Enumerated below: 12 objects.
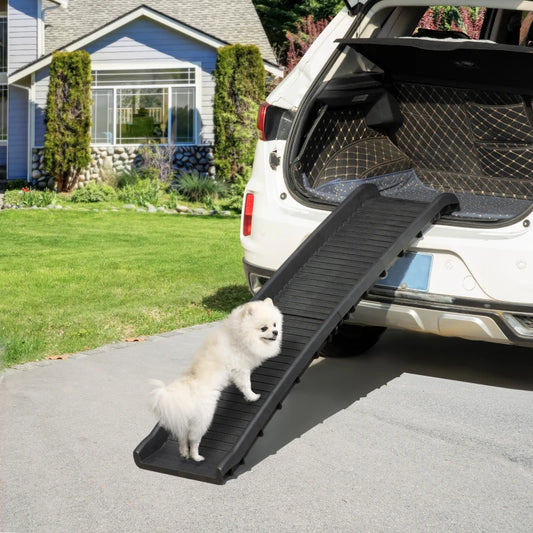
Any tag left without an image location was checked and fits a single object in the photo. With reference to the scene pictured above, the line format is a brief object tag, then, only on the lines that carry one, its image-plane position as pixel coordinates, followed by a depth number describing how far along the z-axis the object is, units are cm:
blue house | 2373
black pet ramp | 419
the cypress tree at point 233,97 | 2188
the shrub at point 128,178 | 2209
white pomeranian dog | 407
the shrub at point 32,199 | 1962
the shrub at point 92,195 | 2052
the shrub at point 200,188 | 2119
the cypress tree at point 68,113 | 2230
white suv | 518
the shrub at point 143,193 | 2009
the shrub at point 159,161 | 2234
